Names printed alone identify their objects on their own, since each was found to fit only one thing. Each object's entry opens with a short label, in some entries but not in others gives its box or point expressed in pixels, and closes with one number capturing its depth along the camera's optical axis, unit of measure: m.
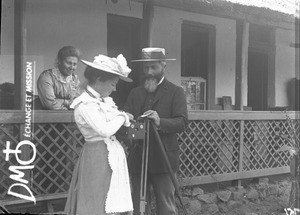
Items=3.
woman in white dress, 3.57
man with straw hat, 4.14
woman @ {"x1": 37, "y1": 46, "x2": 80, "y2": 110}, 4.60
